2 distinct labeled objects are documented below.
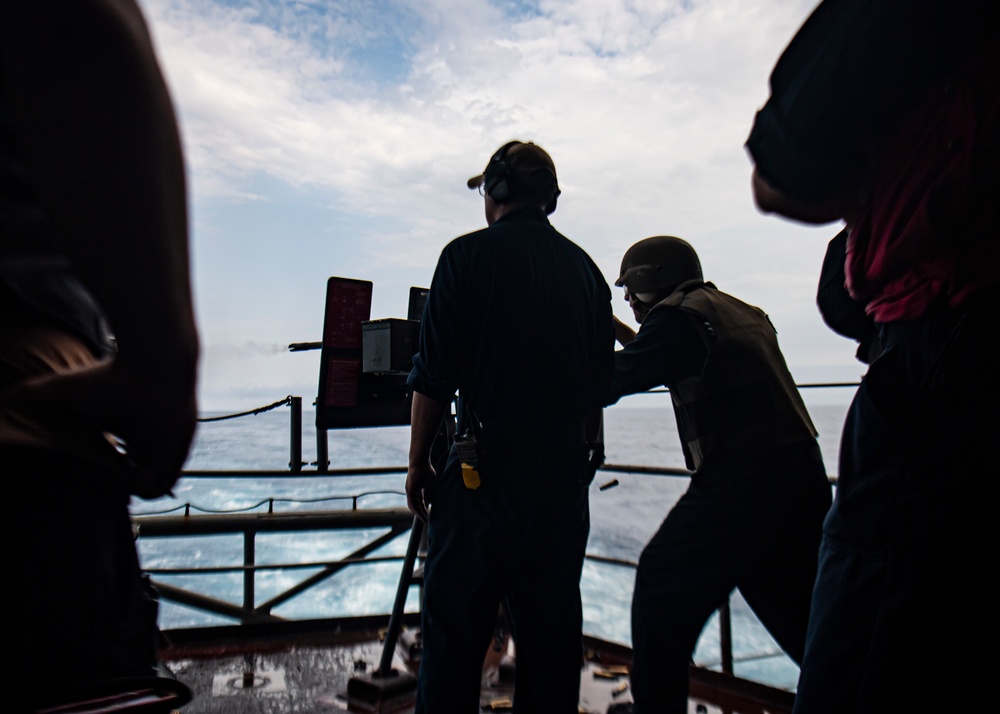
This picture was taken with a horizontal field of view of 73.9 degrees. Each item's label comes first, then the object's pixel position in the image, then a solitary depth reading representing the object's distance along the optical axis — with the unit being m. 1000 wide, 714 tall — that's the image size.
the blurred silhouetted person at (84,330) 0.45
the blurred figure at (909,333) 0.83
